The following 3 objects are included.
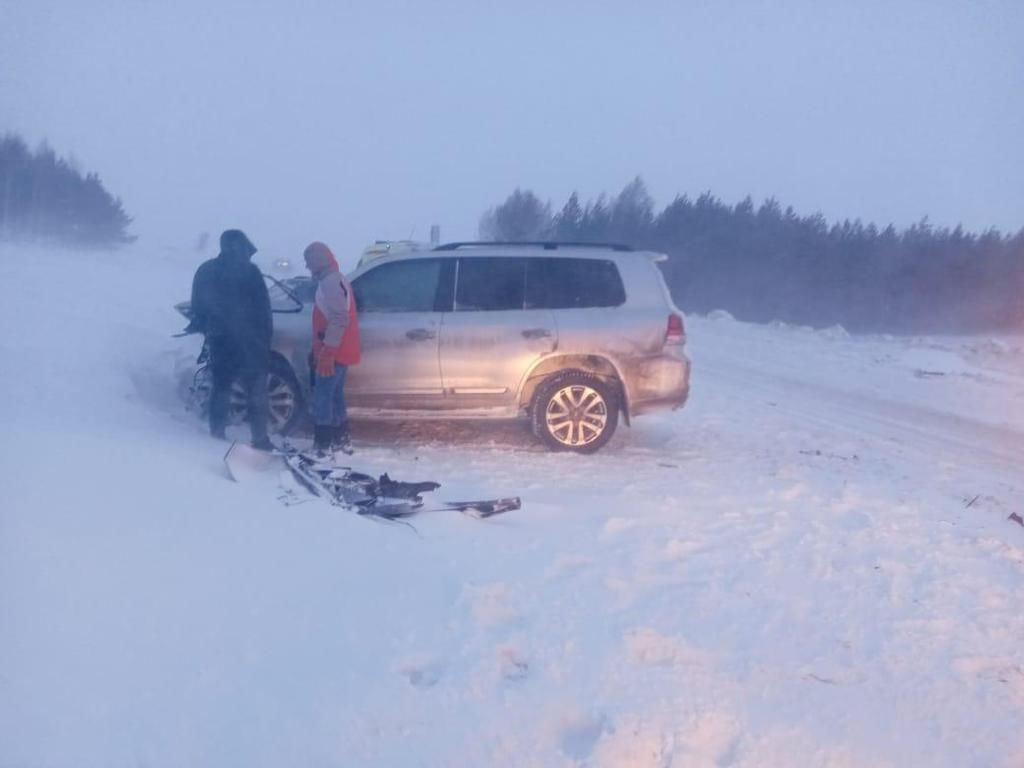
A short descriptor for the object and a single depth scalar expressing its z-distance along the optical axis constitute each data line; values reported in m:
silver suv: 8.52
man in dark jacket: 7.90
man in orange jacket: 7.89
